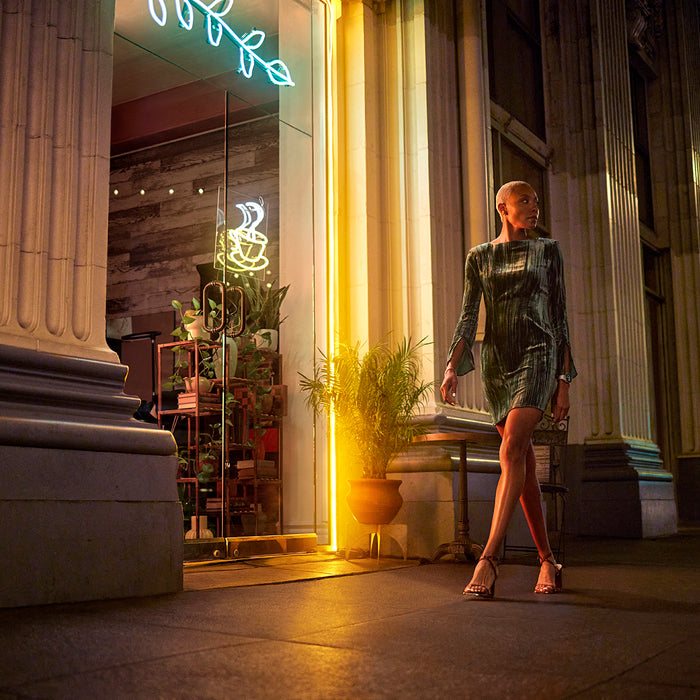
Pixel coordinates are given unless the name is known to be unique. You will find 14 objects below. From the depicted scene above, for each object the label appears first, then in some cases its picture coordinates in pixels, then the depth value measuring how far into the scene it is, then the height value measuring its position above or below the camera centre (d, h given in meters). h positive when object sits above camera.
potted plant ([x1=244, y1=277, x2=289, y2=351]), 6.41 +1.26
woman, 3.40 +0.54
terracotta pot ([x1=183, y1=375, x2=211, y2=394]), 6.59 +0.73
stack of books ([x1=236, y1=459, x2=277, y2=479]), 6.23 +0.07
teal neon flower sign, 5.71 +3.13
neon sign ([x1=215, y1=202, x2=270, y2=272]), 6.32 +1.73
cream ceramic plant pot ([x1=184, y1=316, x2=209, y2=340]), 6.71 +1.16
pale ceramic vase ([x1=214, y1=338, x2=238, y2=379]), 6.23 +0.88
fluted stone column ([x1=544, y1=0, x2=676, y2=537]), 9.13 +2.25
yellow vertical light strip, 6.33 +1.68
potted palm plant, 5.38 +0.40
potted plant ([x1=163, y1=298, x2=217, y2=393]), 6.62 +0.98
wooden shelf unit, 6.11 +0.22
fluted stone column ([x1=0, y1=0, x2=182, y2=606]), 3.11 +0.48
